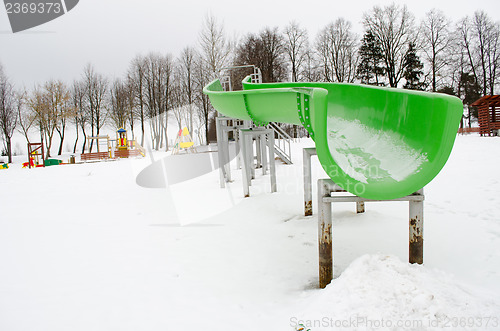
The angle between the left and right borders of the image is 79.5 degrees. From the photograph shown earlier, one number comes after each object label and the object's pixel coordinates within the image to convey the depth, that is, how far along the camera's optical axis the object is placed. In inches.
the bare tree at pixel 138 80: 1370.6
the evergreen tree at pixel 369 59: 1170.0
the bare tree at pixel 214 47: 991.6
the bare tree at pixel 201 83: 1075.9
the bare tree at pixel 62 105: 1119.3
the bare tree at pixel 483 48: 1107.9
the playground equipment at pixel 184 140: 714.5
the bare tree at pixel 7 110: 1111.0
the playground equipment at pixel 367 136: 98.3
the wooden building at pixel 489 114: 698.0
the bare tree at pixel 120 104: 1432.1
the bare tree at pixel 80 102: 1413.6
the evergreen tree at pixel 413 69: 1131.3
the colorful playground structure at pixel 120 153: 913.5
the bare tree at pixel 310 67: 1235.9
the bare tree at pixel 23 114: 1163.9
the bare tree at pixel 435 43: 1116.5
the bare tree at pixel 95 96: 1444.9
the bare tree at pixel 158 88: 1362.0
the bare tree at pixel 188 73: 1310.3
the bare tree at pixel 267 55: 1210.0
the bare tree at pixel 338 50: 1226.0
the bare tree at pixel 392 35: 1147.9
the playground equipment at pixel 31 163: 767.7
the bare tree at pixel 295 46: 1249.4
